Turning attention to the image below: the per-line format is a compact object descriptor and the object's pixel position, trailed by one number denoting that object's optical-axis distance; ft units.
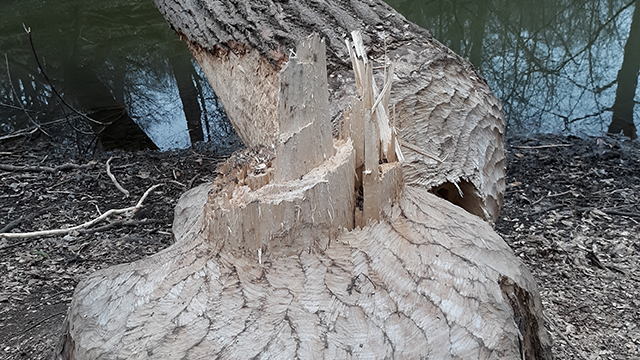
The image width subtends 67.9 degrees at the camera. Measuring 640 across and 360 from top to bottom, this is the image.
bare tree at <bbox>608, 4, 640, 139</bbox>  12.17
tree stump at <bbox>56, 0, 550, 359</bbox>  2.64
